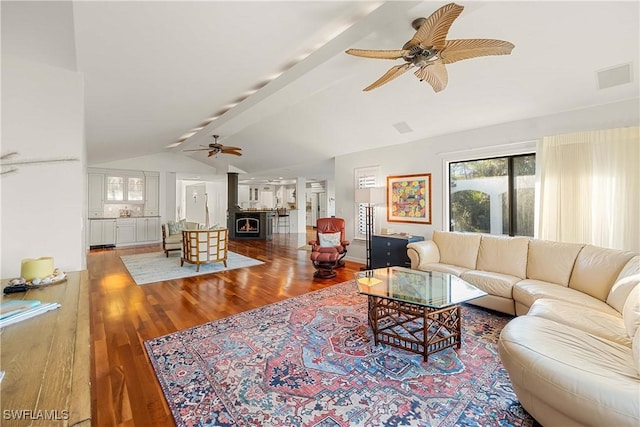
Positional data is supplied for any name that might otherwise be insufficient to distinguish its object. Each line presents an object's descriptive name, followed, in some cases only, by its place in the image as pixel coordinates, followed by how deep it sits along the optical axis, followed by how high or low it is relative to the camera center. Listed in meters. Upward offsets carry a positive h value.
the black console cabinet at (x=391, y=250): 4.65 -0.69
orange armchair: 4.80 -0.65
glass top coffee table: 2.33 -0.89
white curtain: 2.94 +0.26
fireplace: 9.80 -0.30
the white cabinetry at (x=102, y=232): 7.50 -0.56
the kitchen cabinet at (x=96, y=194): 7.48 +0.49
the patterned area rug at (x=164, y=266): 4.80 -1.10
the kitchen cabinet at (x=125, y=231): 7.89 -0.55
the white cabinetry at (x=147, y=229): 8.21 -0.54
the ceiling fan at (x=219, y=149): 5.58 +1.31
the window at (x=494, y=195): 3.95 +0.24
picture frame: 4.86 +0.24
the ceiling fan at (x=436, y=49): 1.61 +1.11
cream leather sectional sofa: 1.33 -0.81
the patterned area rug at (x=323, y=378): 1.67 -1.22
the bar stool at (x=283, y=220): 11.54 -0.37
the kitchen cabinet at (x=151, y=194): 8.41 +0.55
